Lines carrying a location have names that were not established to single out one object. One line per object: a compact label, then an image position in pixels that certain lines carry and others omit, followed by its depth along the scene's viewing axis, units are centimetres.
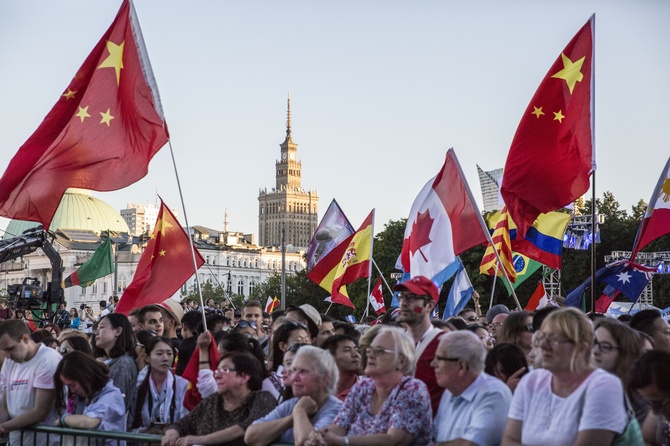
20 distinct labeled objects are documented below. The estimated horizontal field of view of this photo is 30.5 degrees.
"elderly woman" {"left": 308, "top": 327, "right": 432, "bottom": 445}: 725
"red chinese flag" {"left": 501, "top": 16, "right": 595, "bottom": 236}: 1389
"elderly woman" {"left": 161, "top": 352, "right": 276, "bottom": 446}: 838
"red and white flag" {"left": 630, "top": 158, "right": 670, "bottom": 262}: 1466
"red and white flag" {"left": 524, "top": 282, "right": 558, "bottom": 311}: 2091
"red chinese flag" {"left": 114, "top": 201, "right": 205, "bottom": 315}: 1430
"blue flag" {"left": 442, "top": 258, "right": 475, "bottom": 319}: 1866
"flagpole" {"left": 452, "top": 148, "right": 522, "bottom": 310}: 1356
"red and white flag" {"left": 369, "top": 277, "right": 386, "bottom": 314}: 2904
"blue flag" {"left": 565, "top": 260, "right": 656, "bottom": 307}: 1756
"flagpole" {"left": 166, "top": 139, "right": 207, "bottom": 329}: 1146
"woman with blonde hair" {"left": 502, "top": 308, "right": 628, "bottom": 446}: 646
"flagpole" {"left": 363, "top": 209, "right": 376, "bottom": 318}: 2203
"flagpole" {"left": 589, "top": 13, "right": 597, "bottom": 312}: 1304
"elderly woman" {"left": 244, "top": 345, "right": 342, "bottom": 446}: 785
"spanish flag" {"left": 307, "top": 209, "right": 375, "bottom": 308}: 2266
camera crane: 2644
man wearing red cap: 871
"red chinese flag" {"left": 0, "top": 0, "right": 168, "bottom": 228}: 1241
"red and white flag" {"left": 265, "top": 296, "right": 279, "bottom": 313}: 3200
